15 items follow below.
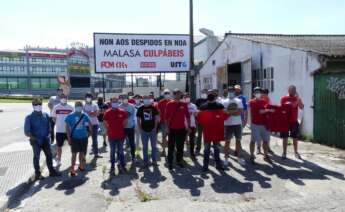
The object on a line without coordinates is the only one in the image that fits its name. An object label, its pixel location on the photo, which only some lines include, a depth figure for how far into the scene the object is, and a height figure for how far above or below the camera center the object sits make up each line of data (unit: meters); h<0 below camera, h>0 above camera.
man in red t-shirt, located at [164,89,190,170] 8.24 -0.71
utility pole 15.66 +2.00
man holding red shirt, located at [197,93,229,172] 7.80 -0.68
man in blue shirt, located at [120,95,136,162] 8.77 -0.77
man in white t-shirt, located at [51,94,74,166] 8.59 -0.65
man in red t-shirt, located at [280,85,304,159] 8.89 -0.60
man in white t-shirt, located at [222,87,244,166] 8.43 -0.63
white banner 15.64 +1.69
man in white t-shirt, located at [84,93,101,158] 9.76 -0.61
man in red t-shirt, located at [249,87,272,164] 8.55 -0.74
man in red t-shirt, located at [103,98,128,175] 7.96 -0.82
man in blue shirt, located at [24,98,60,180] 7.41 -0.79
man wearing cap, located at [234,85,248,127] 9.34 -0.37
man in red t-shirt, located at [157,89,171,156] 9.77 -0.49
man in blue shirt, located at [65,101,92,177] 7.76 -0.82
